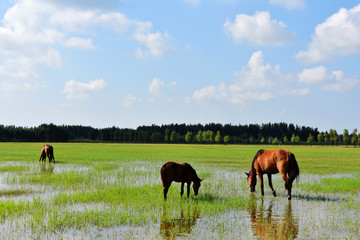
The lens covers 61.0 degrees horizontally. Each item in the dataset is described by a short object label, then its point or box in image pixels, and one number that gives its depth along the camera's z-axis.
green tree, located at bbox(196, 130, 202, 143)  182.25
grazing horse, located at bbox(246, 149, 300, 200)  13.93
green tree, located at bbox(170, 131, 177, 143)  190.25
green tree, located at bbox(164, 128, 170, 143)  192.19
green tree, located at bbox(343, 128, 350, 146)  140.38
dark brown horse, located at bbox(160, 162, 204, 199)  13.05
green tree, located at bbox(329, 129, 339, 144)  147.70
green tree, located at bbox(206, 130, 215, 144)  177.95
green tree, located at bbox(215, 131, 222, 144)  177.45
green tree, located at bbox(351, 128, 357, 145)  142.50
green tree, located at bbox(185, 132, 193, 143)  184.82
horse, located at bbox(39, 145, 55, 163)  31.30
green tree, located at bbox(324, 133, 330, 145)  156.45
